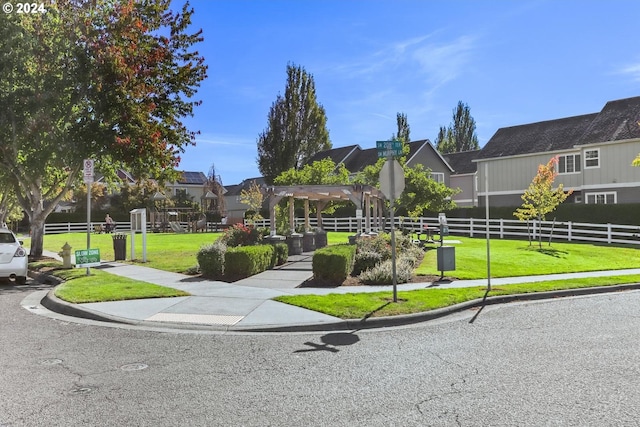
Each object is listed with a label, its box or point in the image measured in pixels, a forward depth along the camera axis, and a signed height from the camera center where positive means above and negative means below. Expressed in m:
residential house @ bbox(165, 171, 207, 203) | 68.61 +4.68
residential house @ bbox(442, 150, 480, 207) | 46.94 +3.15
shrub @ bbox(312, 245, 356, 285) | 12.77 -1.33
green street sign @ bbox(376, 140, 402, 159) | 9.80 +1.30
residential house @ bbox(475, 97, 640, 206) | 30.16 +3.77
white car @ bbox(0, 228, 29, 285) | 13.20 -1.02
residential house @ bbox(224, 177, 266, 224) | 70.44 +2.93
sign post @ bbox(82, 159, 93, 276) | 13.84 +1.40
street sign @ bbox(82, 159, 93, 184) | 13.84 +1.40
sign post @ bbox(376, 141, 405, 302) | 9.82 +0.82
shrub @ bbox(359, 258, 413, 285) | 12.91 -1.63
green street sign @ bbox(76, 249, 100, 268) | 13.70 -1.06
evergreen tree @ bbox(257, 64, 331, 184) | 54.88 +9.83
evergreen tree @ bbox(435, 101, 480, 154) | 76.31 +12.16
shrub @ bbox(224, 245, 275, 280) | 13.77 -1.26
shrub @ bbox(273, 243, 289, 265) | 16.36 -1.25
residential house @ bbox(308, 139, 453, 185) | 45.28 +5.39
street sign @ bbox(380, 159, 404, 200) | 9.97 +0.70
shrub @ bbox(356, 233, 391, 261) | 14.99 -0.98
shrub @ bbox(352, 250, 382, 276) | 14.26 -1.36
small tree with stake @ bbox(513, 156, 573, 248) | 23.25 +0.77
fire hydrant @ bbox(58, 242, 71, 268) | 15.81 -1.11
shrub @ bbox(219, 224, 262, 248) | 17.22 -0.69
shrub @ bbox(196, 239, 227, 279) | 13.98 -1.24
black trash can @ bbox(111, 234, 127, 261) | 19.06 -1.08
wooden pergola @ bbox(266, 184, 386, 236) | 16.98 +0.86
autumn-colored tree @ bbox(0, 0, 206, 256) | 15.47 +4.44
